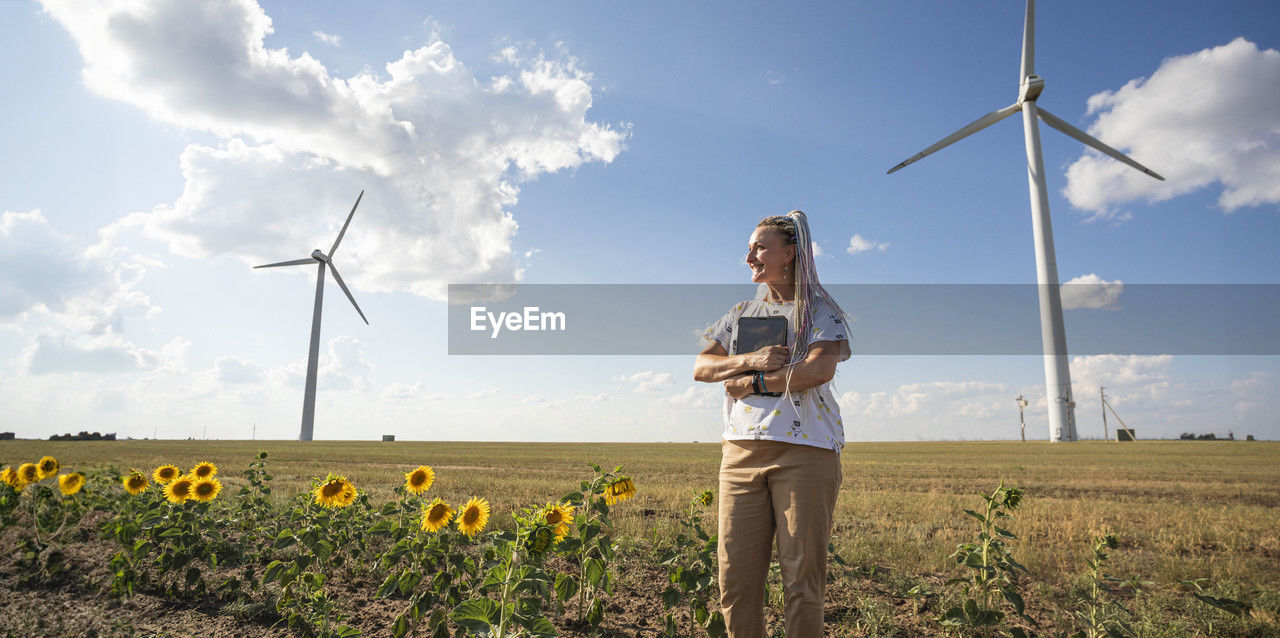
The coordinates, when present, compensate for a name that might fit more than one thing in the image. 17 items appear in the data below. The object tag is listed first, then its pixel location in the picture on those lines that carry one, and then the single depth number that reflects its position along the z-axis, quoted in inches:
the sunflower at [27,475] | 233.0
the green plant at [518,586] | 104.3
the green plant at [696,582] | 152.3
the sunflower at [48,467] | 235.3
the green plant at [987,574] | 138.9
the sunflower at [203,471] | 208.5
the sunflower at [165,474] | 214.3
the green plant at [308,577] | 140.9
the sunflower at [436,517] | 156.7
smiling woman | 108.4
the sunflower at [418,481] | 176.6
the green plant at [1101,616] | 149.8
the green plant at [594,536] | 138.4
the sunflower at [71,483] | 230.1
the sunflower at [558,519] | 129.7
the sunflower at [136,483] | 206.5
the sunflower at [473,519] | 146.7
